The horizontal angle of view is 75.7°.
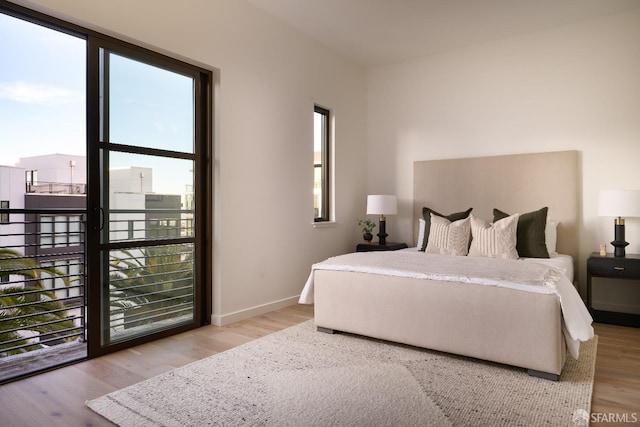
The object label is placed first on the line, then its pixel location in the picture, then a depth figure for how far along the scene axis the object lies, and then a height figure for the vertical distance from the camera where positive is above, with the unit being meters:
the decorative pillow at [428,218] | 4.29 -0.08
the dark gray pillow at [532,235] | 3.69 -0.22
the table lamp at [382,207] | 4.84 +0.05
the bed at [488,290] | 2.40 -0.52
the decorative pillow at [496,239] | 3.59 -0.25
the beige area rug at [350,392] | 1.96 -0.98
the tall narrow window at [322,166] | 4.90 +0.54
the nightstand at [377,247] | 4.73 -0.41
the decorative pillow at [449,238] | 3.83 -0.25
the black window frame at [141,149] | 2.61 +0.42
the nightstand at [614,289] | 3.48 -0.74
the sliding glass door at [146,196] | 2.84 +0.11
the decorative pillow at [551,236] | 3.92 -0.24
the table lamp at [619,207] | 3.50 +0.03
